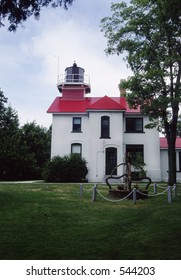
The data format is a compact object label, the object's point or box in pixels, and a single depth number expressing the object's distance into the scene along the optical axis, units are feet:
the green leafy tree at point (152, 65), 63.93
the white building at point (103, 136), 90.53
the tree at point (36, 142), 122.42
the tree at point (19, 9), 23.98
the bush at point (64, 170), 85.40
